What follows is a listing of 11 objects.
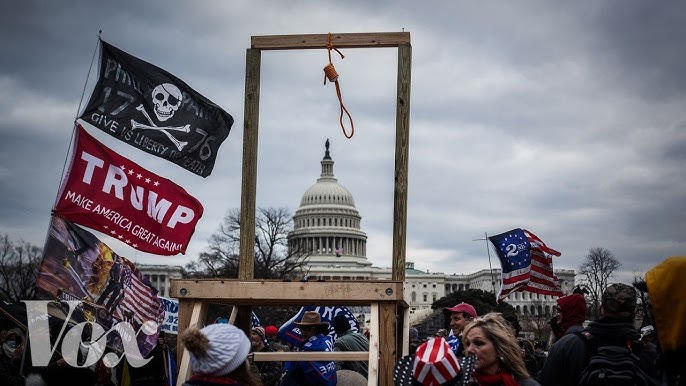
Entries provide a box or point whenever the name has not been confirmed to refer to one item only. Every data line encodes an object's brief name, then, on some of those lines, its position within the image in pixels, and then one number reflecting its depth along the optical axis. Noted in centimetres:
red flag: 705
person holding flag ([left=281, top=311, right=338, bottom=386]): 591
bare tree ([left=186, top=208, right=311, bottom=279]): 6238
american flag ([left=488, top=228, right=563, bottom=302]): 1381
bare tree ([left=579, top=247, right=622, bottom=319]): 8250
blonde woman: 419
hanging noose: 598
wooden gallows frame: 507
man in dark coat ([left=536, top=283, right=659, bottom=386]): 493
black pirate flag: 734
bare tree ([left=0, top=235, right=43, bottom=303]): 5075
